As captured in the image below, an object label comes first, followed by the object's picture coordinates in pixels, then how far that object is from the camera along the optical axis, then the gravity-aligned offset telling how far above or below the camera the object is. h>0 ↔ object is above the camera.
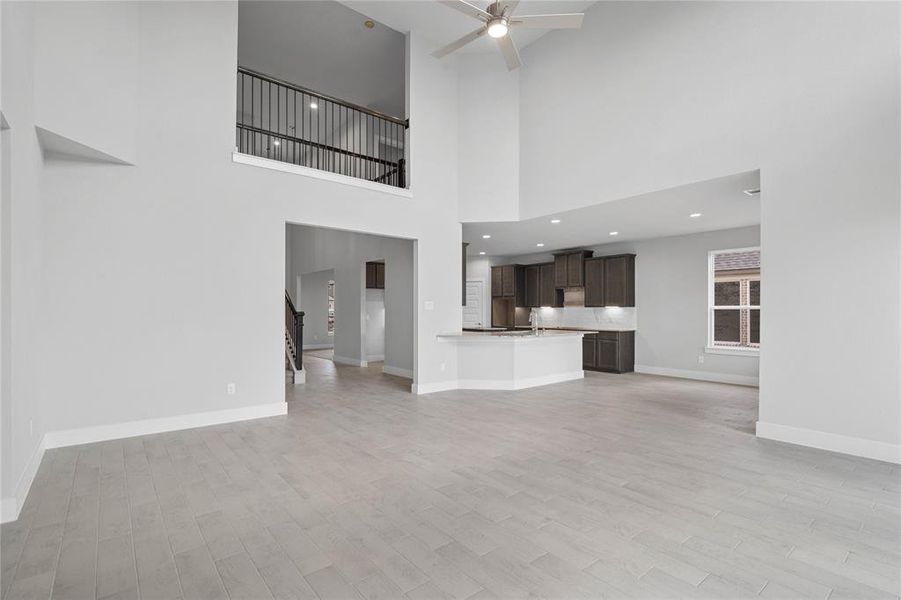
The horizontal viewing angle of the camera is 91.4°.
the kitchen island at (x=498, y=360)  6.59 -0.86
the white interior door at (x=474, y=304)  11.43 -0.03
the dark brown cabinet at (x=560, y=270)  9.65 +0.73
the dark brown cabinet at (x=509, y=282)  10.56 +0.51
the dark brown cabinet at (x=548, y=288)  9.91 +0.34
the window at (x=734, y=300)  7.34 +0.06
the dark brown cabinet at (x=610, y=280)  8.68 +0.46
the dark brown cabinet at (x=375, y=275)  10.41 +0.66
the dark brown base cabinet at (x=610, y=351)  8.51 -0.95
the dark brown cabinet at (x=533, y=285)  10.34 +0.43
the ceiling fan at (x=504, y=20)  3.78 +2.52
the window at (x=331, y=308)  14.01 -0.17
